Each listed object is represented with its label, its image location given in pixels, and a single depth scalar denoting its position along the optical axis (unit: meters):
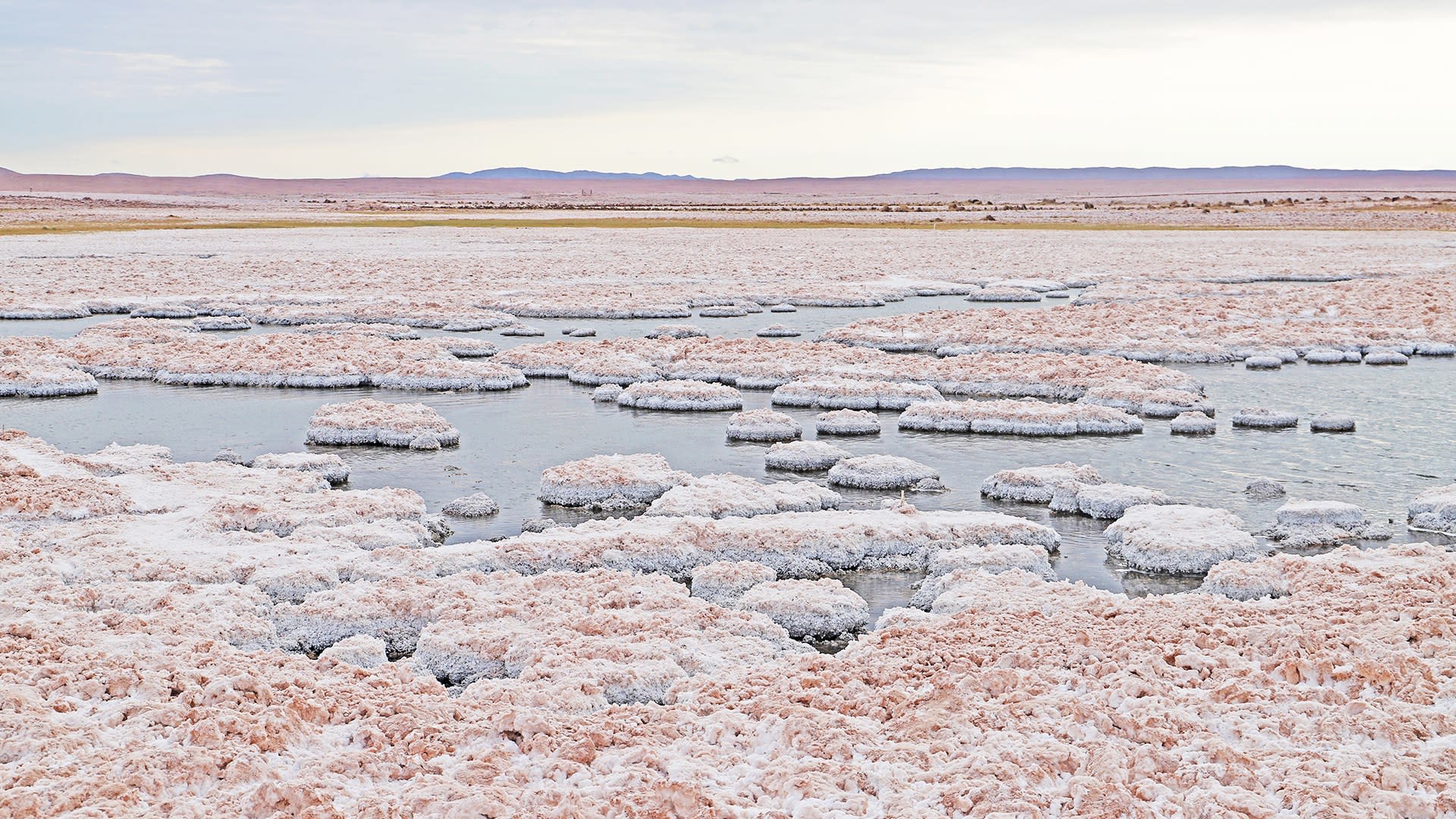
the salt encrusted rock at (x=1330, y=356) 22.97
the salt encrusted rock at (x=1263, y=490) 13.52
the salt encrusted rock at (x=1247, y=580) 10.20
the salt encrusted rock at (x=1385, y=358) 22.77
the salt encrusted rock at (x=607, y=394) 19.77
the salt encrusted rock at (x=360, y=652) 9.00
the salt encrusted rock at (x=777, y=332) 26.27
